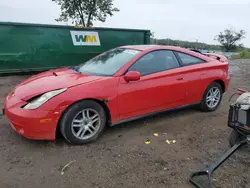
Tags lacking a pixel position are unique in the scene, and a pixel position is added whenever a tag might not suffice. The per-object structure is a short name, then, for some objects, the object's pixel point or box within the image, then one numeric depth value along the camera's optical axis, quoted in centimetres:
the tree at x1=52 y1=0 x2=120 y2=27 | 1871
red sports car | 249
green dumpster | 604
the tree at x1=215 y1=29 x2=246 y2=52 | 3915
